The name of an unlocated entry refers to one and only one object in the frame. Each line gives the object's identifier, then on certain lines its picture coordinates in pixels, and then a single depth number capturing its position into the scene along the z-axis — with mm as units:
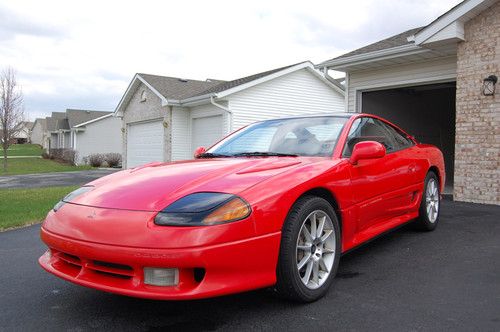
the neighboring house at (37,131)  84875
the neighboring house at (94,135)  39969
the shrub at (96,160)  32188
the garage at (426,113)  12125
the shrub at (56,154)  38816
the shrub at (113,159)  32125
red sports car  2500
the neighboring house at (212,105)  16219
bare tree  27452
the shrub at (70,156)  35438
